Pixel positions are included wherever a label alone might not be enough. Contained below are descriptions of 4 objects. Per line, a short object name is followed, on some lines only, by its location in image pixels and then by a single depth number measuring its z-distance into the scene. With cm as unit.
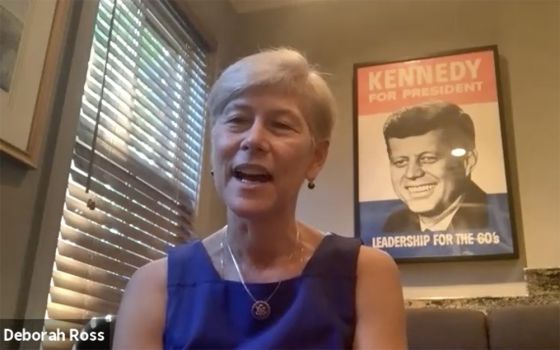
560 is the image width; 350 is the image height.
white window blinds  154
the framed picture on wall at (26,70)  130
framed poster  213
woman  93
